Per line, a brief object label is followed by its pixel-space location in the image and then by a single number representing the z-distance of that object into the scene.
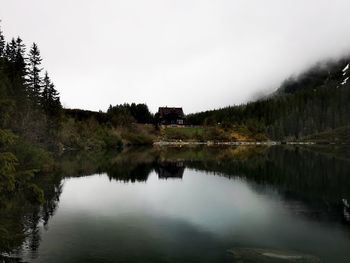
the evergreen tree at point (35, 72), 80.69
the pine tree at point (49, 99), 89.56
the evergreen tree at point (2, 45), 61.59
